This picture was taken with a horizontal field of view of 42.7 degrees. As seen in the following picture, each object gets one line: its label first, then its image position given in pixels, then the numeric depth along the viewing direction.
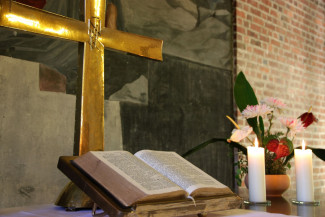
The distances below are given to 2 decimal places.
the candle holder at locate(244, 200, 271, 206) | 1.50
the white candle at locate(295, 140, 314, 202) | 1.57
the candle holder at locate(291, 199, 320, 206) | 1.54
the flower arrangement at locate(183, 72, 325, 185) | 1.80
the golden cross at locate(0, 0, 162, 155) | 1.31
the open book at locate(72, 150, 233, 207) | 0.92
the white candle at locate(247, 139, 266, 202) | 1.52
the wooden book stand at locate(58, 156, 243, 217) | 0.89
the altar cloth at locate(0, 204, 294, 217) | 1.14
